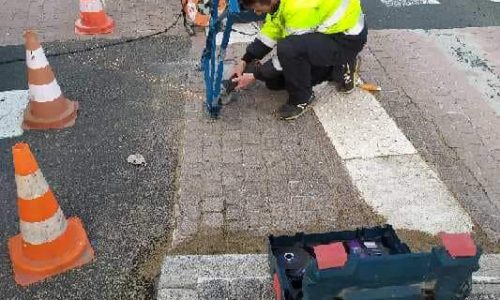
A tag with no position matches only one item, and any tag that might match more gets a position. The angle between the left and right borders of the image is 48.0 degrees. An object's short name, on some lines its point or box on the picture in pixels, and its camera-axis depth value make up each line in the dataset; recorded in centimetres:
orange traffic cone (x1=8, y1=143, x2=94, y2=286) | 292
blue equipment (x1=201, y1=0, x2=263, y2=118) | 385
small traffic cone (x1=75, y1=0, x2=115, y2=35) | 585
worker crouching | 421
